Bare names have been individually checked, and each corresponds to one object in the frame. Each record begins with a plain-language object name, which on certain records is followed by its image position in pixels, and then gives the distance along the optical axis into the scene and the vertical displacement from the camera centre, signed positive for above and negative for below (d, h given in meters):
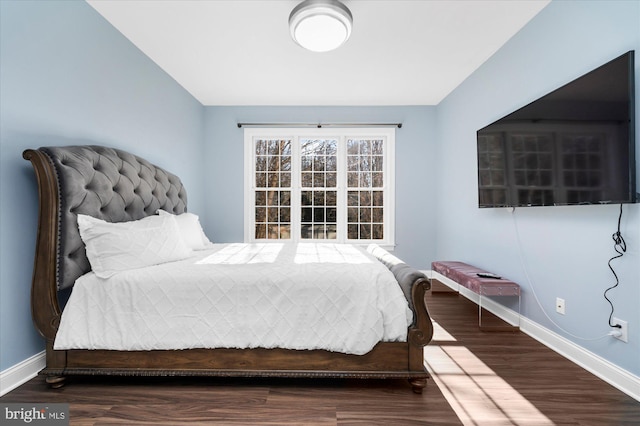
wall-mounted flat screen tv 1.61 +0.47
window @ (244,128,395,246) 4.41 +0.39
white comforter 1.62 -0.54
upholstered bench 2.43 -0.59
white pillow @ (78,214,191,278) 1.71 -0.19
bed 1.62 -0.71
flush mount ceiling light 2.09 +1.42
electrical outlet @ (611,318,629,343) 1.66 -0.66
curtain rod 4.25 +1.31
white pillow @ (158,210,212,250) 2.67 -0.15
